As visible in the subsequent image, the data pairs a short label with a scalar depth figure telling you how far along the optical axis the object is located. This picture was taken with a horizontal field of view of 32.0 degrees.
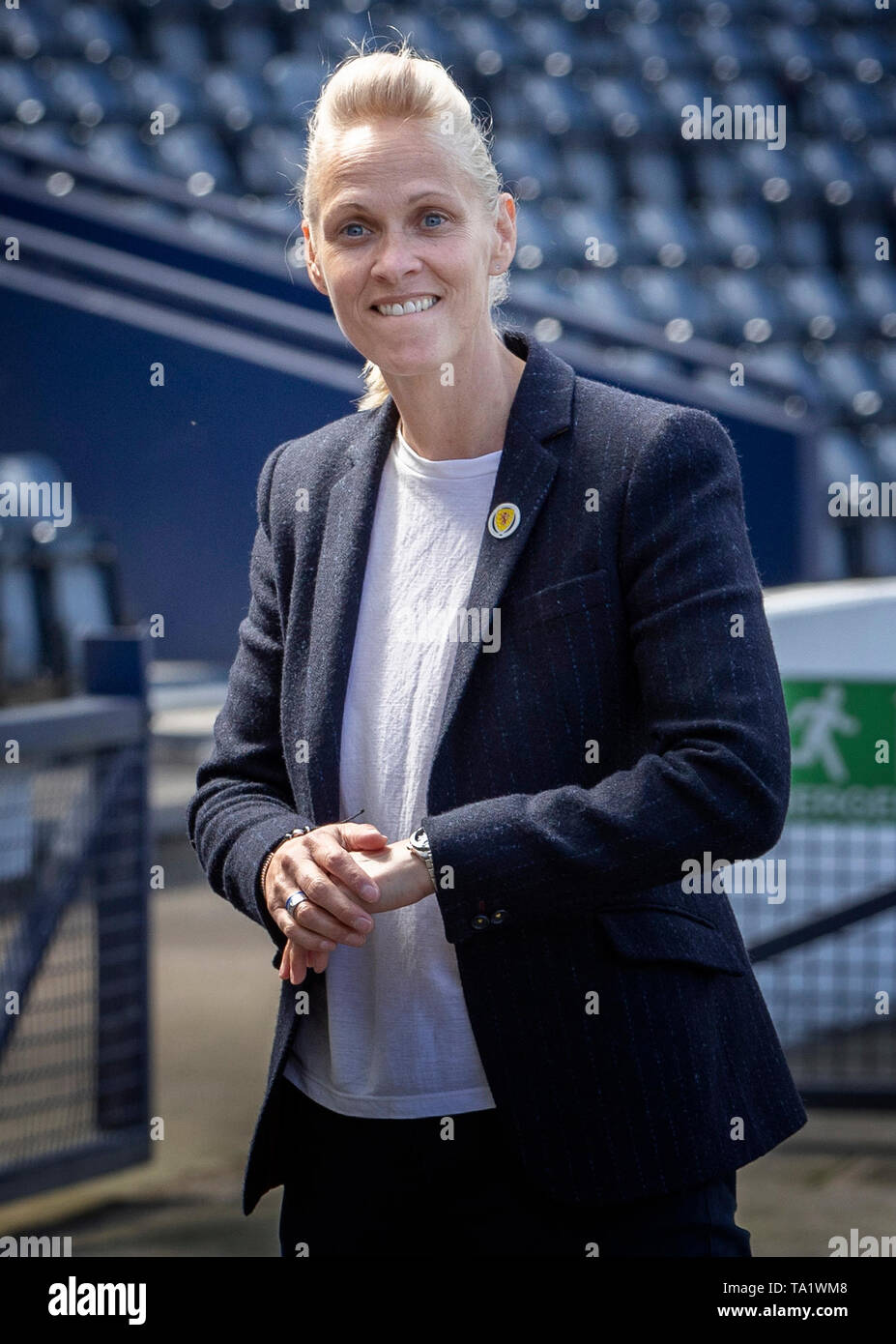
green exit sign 2.56
